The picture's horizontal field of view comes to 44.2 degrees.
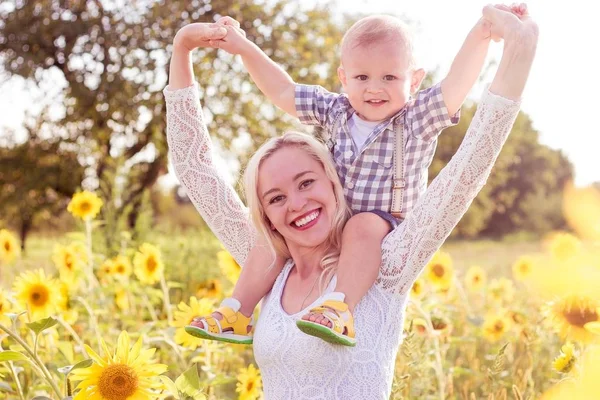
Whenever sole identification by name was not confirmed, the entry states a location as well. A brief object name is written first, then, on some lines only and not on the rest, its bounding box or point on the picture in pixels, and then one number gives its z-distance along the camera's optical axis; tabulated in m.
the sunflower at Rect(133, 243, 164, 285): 3.61
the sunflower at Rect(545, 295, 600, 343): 2.25
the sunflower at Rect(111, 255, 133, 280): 3.75
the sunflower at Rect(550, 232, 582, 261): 3.52
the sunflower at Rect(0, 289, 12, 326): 2.75
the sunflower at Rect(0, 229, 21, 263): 4.01
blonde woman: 1.55
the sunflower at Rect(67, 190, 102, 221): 3.71
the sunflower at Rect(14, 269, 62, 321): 2.78
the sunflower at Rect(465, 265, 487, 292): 4.50
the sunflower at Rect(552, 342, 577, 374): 2.03
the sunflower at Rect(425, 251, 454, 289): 3.58
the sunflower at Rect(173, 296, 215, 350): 2.54
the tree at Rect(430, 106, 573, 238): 26.83
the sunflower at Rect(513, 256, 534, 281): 4.34
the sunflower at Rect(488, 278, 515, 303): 4.21
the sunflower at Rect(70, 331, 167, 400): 1.73
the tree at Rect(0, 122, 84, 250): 13.80
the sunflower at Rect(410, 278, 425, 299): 3.03
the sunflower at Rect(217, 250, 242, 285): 3.43
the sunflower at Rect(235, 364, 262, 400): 2.49
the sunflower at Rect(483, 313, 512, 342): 3.43
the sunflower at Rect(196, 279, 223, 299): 3.98
